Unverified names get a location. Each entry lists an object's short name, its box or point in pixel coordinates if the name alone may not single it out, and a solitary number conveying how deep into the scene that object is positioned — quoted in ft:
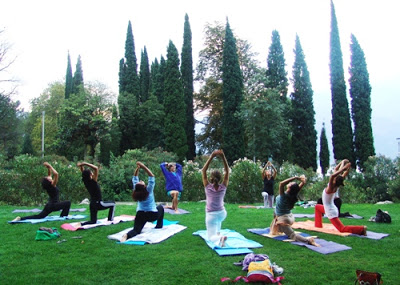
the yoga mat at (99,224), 26.32
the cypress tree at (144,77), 142.92
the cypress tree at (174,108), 101.45
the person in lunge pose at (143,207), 23.56
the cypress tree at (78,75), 147.46
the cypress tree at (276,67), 105.09
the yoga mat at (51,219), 29.56
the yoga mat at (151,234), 22.04
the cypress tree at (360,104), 91.40
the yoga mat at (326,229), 23.32
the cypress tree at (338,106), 93.20
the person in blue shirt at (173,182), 37.01
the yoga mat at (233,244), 19.23
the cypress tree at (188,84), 109.29
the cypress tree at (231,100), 96.02
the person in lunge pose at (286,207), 22.30
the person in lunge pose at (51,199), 29.81
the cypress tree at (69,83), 148.36
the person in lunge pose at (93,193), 27.58
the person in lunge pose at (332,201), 23.71
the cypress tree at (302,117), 99.91
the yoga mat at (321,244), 19.51
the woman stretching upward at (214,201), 21.63
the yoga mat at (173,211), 36.19
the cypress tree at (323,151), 132.87
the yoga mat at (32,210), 38.47
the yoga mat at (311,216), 32.55
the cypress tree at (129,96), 110.42
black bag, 28.84
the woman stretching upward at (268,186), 41.24
